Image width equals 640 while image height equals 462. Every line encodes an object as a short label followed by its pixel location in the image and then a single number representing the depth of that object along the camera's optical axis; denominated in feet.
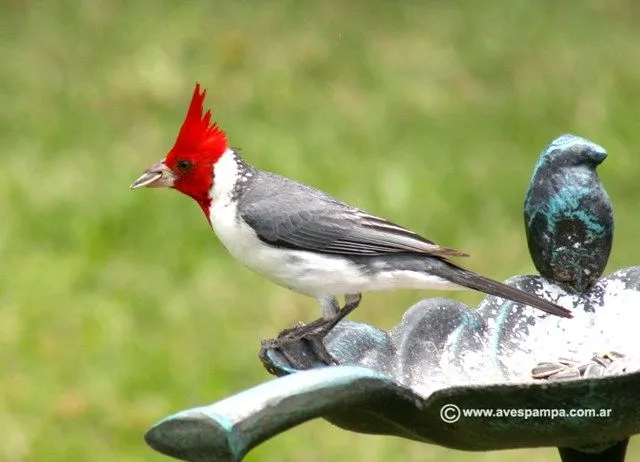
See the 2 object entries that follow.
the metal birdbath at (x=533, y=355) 16.31
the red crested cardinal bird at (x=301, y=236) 22.62
